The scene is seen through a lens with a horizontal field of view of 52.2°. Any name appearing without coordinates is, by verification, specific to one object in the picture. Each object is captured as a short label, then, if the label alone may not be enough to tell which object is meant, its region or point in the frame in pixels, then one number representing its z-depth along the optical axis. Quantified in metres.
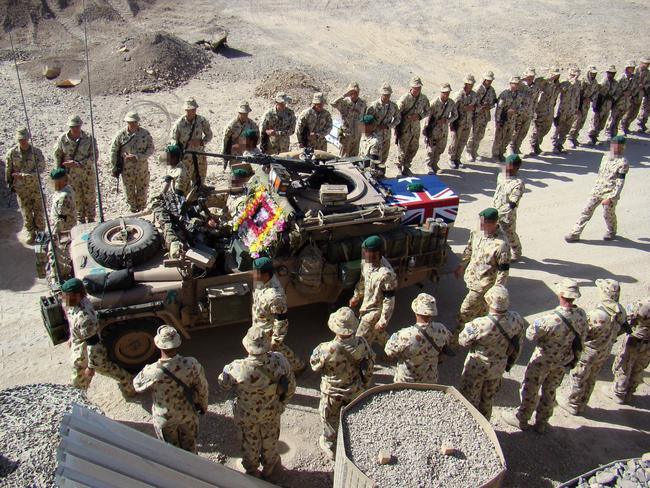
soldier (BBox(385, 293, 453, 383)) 6.50
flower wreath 7.76
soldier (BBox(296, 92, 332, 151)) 11.88
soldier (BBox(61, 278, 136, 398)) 6.48
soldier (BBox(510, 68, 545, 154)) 13.73
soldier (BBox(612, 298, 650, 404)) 7.42
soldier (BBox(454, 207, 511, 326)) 8.15
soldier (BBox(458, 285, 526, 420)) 6.67
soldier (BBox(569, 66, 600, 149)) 14.81
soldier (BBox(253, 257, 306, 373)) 7.03
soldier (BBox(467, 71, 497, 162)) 13.57
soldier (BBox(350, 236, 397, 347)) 7.50
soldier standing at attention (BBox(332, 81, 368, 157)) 12.37
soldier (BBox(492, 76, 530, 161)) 13.63
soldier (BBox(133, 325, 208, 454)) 5.86
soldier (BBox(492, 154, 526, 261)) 9.53
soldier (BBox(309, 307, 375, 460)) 6.25
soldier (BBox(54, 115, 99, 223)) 10.44
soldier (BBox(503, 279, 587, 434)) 6.80
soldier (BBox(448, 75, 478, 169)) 13.27
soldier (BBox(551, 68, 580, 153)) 14.53
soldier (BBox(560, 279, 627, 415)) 7.17
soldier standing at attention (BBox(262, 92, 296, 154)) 11.69
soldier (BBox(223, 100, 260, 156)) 11.26
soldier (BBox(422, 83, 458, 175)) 12.95
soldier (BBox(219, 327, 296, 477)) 5.92
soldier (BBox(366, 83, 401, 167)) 12.28
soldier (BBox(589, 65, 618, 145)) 15.08
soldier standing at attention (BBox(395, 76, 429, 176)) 12.70
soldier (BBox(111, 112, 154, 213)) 10.62
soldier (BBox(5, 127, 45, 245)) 10.08
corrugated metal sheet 5.05
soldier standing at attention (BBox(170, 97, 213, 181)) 11.07
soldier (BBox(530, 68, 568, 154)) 14.20
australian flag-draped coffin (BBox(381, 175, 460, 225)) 8.77
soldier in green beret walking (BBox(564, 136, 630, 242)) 10.79
